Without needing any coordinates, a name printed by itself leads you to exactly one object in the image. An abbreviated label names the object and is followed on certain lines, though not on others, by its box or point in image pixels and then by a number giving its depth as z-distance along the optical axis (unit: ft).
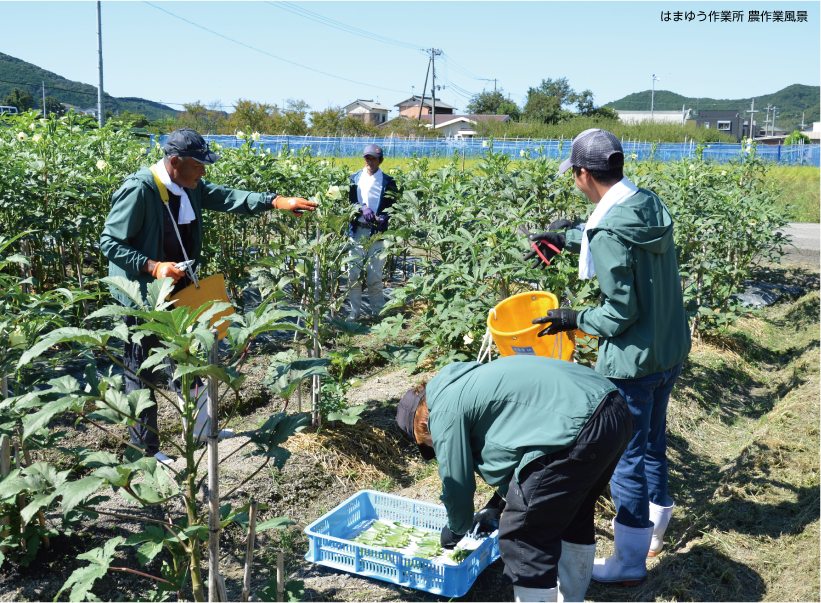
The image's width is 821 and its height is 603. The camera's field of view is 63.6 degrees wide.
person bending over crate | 6.31
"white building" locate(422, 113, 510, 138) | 214.07
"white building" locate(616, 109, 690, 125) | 323.86
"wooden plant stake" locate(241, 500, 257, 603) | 5.51
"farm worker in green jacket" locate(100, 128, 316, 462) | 9.31
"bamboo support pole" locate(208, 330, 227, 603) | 5.28
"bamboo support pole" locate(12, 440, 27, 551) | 7.79
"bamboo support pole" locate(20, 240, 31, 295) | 15.48
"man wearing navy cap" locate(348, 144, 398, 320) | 19.10
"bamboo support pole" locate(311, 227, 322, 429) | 11.08
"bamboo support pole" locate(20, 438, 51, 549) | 7.95
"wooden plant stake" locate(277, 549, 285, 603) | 5.74
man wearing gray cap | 7.52
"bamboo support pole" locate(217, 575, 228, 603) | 5.69
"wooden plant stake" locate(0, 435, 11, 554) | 7.49
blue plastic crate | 8.13
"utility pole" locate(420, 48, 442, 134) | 162.06
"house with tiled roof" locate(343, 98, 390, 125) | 276.39
